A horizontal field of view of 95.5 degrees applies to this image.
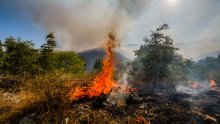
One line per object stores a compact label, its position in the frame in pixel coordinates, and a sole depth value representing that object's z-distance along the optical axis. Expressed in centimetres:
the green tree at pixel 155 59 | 1302
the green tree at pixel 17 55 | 1320
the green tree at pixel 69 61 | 2420
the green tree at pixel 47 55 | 1650
